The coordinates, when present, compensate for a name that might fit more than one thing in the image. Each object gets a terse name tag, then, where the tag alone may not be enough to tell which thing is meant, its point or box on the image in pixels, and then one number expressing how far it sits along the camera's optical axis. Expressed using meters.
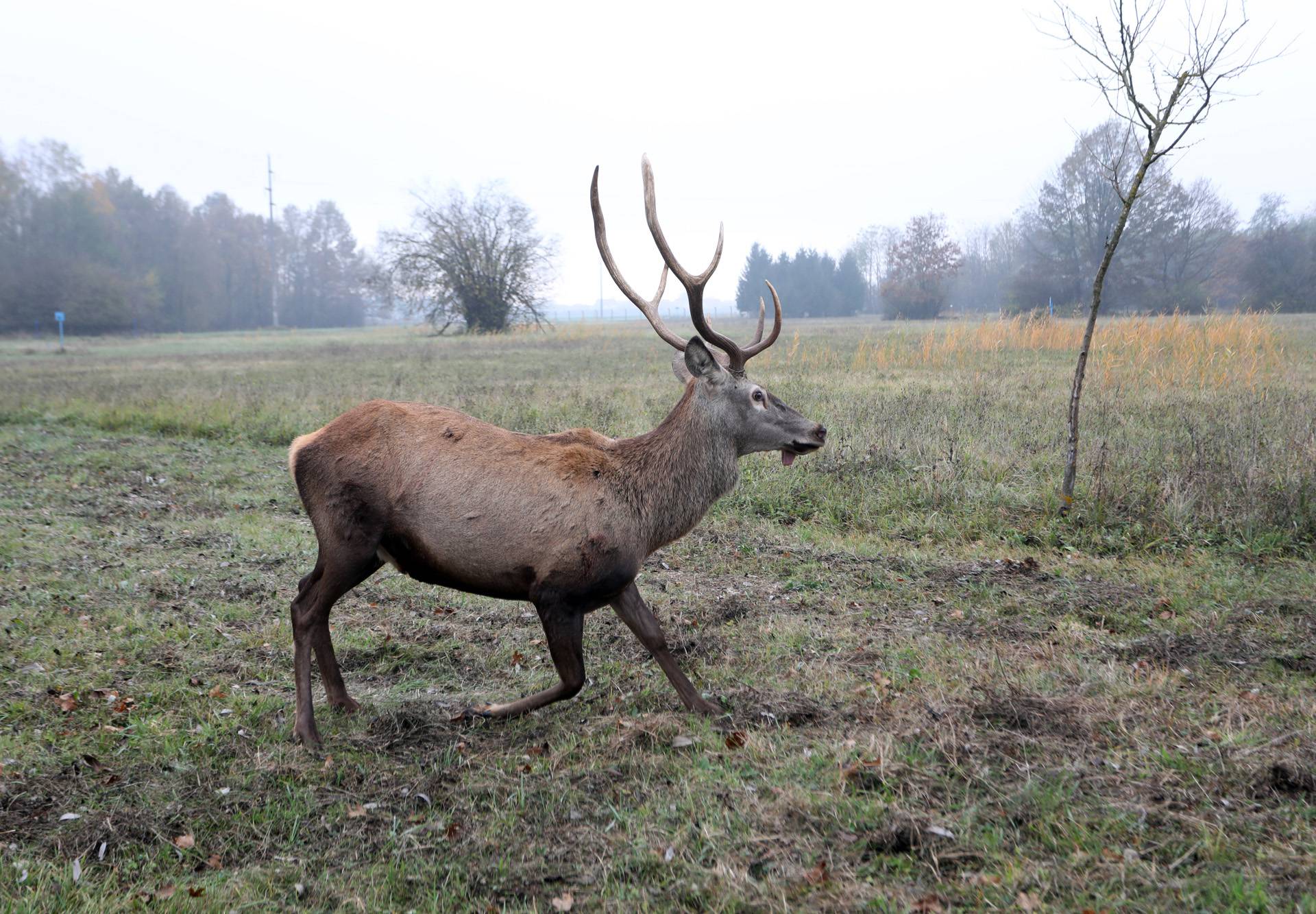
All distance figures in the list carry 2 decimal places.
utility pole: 81.00
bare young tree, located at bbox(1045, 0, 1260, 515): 8.09
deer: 4.91
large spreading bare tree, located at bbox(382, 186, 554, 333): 50.22
